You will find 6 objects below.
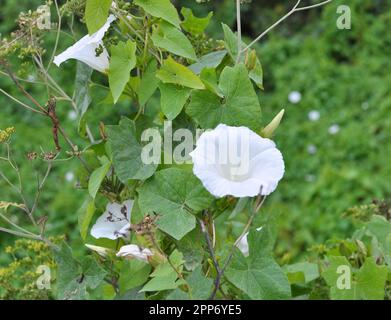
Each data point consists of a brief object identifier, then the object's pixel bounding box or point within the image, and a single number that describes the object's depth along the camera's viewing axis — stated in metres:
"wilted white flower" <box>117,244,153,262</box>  0.82
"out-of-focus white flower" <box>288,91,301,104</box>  4.27
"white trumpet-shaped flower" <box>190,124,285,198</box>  0.78
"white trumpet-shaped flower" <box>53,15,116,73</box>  0.85
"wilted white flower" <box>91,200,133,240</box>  0.86
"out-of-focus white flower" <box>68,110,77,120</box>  4.31
